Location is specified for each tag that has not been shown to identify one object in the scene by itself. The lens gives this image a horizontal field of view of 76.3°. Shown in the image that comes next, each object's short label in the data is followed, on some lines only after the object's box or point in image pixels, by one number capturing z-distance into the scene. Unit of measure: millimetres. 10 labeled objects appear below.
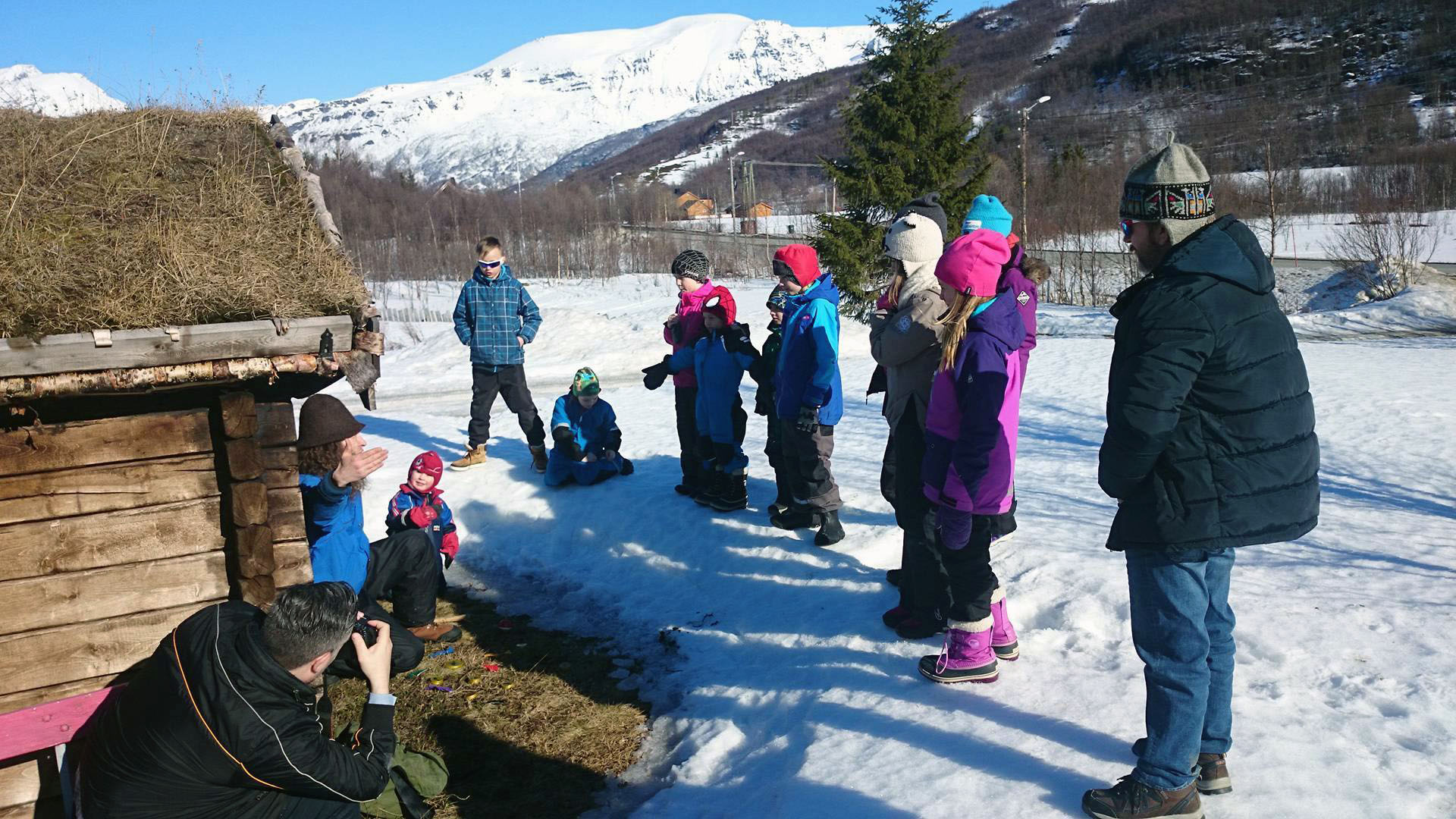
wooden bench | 3283
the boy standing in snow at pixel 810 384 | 5102
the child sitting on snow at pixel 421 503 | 5258
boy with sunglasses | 7359
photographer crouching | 2506
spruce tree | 18031
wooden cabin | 3320
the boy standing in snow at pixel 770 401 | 5746
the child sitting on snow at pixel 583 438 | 7035
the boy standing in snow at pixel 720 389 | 6082
